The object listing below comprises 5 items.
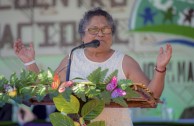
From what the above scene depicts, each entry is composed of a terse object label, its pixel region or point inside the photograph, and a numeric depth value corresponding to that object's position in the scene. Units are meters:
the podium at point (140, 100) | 5.26
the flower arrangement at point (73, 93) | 5.22
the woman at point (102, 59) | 6.01
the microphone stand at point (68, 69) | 6.05
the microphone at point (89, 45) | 5.93
